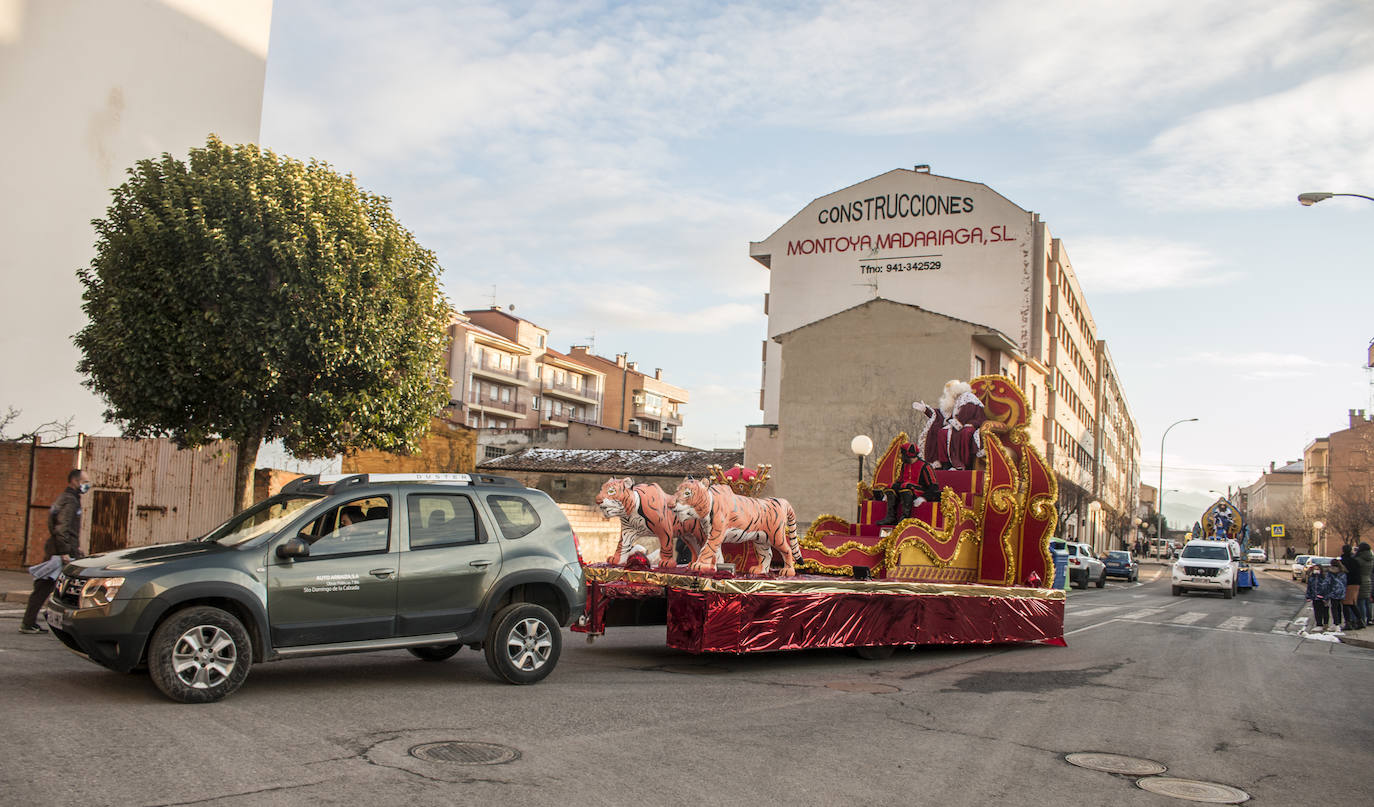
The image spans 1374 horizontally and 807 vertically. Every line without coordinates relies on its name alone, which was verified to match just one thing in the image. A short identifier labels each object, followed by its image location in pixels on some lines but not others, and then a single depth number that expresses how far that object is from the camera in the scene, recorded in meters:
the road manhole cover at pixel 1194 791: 6.36
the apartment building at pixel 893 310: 40.19
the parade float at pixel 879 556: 10.68
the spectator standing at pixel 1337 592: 19.52
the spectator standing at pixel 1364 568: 19.16
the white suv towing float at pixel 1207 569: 33.09
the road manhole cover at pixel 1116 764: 6.99
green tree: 15.16
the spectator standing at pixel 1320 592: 19.70
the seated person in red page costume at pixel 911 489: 14.73
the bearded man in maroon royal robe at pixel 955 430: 15.29
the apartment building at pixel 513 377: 67.19
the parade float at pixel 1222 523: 44.62
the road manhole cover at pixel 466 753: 6.33
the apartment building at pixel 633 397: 85.88
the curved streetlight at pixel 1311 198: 17.98
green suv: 7.52
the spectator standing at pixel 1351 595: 19.30
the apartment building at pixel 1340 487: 54.59
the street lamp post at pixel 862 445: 17.08
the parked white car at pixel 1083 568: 37.41
